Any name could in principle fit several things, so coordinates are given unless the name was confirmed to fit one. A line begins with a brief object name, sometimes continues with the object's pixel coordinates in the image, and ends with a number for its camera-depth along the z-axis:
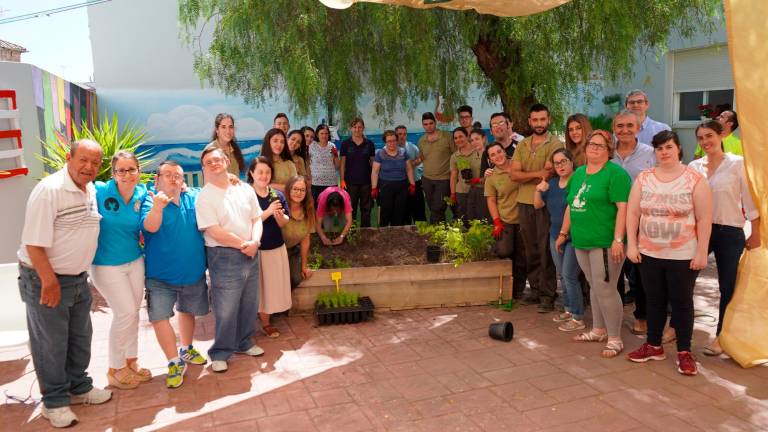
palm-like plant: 5.77
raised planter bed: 5.36
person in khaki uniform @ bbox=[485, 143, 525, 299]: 5.46
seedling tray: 5.07
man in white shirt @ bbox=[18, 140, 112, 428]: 3.26
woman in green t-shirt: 4.20
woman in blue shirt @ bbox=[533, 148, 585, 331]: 4.74
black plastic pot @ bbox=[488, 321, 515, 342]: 4.59
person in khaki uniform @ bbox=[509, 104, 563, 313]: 5.21
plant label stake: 5.28
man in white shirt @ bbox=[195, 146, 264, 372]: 4.02
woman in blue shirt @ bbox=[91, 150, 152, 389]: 3.66
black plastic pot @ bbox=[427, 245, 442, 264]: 5.68
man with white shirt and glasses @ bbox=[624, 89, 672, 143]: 5.23
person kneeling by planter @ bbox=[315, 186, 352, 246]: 5.76
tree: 6.25
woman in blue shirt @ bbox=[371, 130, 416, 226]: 7.45
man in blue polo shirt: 3.86
